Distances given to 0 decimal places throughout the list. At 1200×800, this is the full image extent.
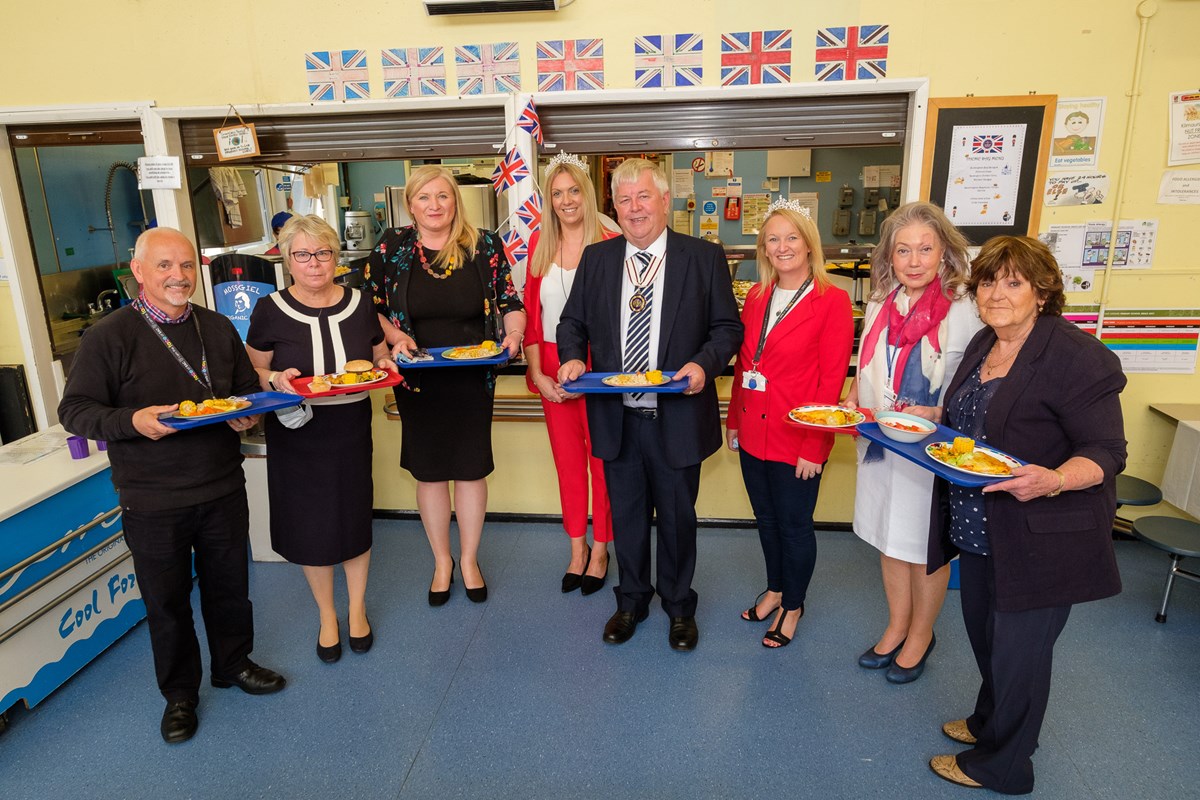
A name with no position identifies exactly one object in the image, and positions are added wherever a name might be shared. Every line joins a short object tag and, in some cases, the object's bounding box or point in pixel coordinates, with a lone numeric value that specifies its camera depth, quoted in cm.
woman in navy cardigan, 180
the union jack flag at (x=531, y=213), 362
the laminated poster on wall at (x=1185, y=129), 325
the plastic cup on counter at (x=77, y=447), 296
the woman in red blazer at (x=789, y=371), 258
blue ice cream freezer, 253
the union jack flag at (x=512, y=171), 356
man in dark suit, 265
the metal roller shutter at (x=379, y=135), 365
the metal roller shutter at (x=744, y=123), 347
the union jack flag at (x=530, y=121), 350
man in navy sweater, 218
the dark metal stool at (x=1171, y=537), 293
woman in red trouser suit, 299
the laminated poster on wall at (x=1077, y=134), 330
